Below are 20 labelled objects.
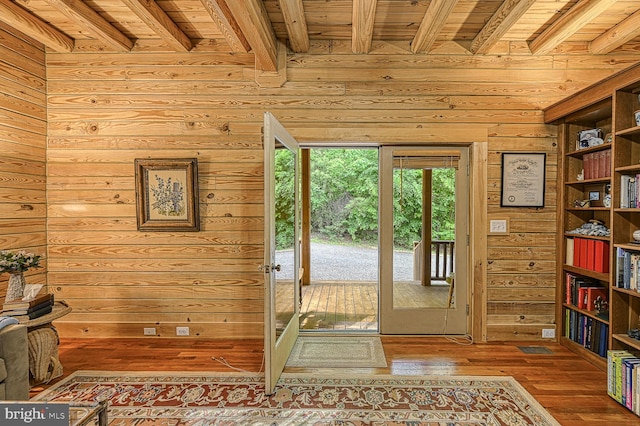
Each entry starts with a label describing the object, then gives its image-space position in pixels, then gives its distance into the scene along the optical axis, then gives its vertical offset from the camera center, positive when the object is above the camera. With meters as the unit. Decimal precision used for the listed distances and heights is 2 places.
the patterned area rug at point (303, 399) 2.23 -1.35
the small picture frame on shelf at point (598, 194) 3.07 +0.11
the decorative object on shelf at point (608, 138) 3.05 +0.61
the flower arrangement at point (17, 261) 2.59 -0.41
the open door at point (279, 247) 2.49 -0.33
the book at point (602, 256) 2.95 -0.42
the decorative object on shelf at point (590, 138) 3.10 +0.62
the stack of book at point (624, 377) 2.30 -1.17
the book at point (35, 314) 2.50 -0.79
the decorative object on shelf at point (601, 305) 3.05 -0.87
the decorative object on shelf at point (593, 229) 3.03 -0.21
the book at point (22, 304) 2.51 -0.70
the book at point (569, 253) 3.34 -0.44
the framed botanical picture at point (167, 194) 3.51 +0.13
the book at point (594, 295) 3.10 -0.78
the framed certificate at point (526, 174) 3.47 +0.32
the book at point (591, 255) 3.05 -0.43
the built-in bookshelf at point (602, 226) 2.55 -0.17
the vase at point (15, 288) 2.63 -0.61
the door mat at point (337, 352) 3.00 -1.34
